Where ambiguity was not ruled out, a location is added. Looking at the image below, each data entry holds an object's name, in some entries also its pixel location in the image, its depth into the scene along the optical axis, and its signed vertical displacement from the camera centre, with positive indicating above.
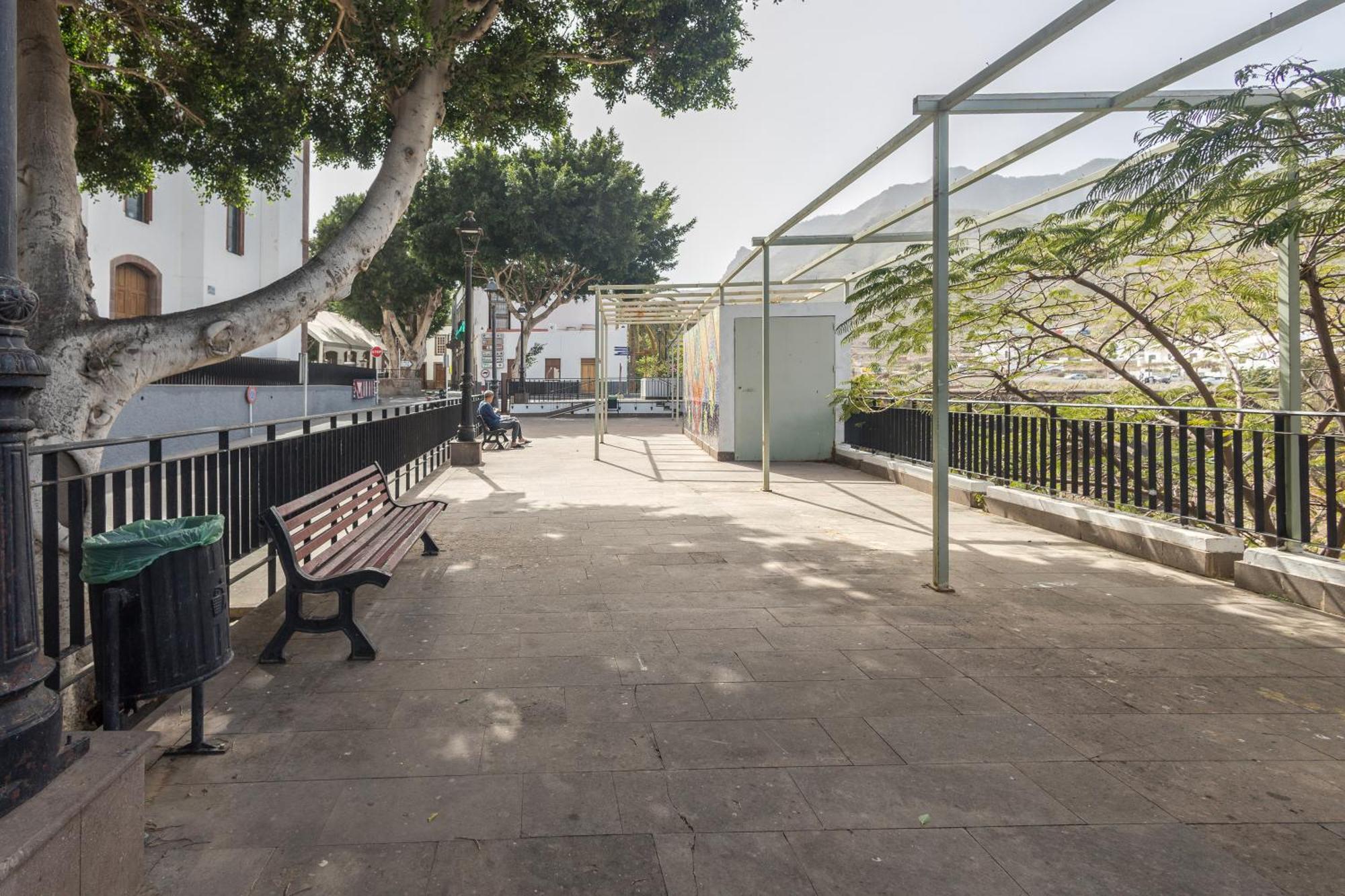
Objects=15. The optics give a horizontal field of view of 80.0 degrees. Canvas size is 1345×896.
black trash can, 2.69 -0.65
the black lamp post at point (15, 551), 1.92 -0.32
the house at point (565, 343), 57.91 +5.84
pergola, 4.07 +1.89
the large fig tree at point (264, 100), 5.15 +3.62
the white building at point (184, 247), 21.86 +5.55
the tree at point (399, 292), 33.91 +6.62
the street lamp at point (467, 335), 14.46 +1.56
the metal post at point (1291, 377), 5.53 +0.29
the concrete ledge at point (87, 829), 1.76 -0.97
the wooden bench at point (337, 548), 4.05 -0.77
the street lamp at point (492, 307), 28.28 +4.24
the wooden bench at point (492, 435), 17.07 -0.32
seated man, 16.86 +0.00
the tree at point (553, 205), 29.73 +8.12
